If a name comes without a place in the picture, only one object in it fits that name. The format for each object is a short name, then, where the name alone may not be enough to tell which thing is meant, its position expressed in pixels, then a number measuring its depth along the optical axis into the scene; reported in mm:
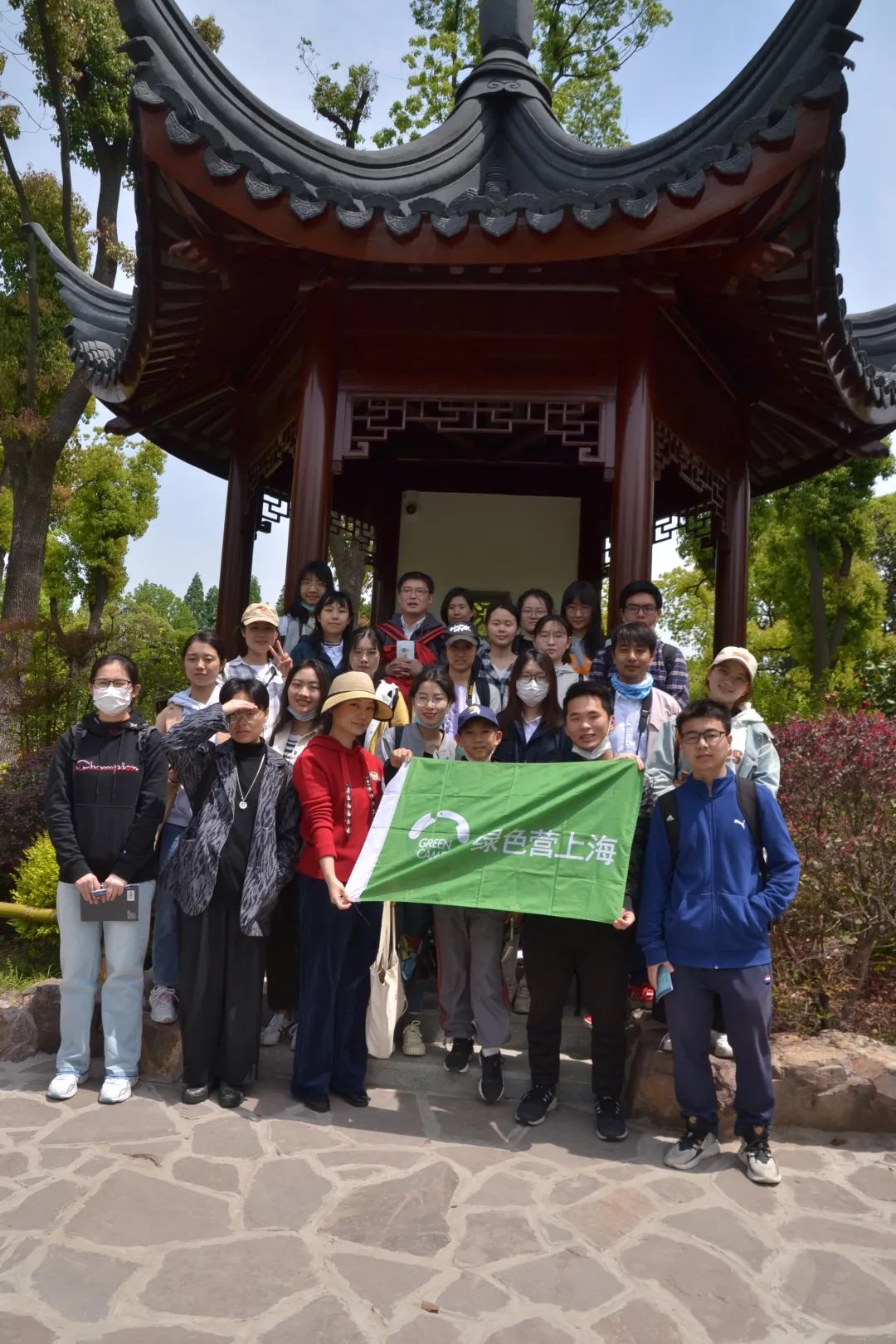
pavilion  5004
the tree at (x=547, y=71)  20062
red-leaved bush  5215
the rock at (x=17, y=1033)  4887
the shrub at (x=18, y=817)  6648
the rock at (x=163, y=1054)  4562
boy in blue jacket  3842
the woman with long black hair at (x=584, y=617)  5703
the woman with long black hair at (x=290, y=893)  4648
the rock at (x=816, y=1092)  4270
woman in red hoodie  4266
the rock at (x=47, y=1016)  4957
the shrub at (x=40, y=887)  5977
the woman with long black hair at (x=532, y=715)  4645
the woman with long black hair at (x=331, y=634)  5422
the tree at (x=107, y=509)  23469
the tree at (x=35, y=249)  13445
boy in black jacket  4199
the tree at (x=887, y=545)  20328
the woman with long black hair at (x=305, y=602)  5789
